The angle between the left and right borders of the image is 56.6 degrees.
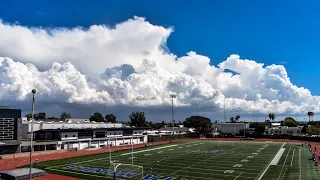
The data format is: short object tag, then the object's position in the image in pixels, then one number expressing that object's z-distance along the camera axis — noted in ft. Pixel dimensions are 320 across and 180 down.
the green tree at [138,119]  575.38
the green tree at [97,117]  627.79
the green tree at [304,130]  520.30
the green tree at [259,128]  539.29
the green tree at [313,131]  458.09
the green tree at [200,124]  524.16
